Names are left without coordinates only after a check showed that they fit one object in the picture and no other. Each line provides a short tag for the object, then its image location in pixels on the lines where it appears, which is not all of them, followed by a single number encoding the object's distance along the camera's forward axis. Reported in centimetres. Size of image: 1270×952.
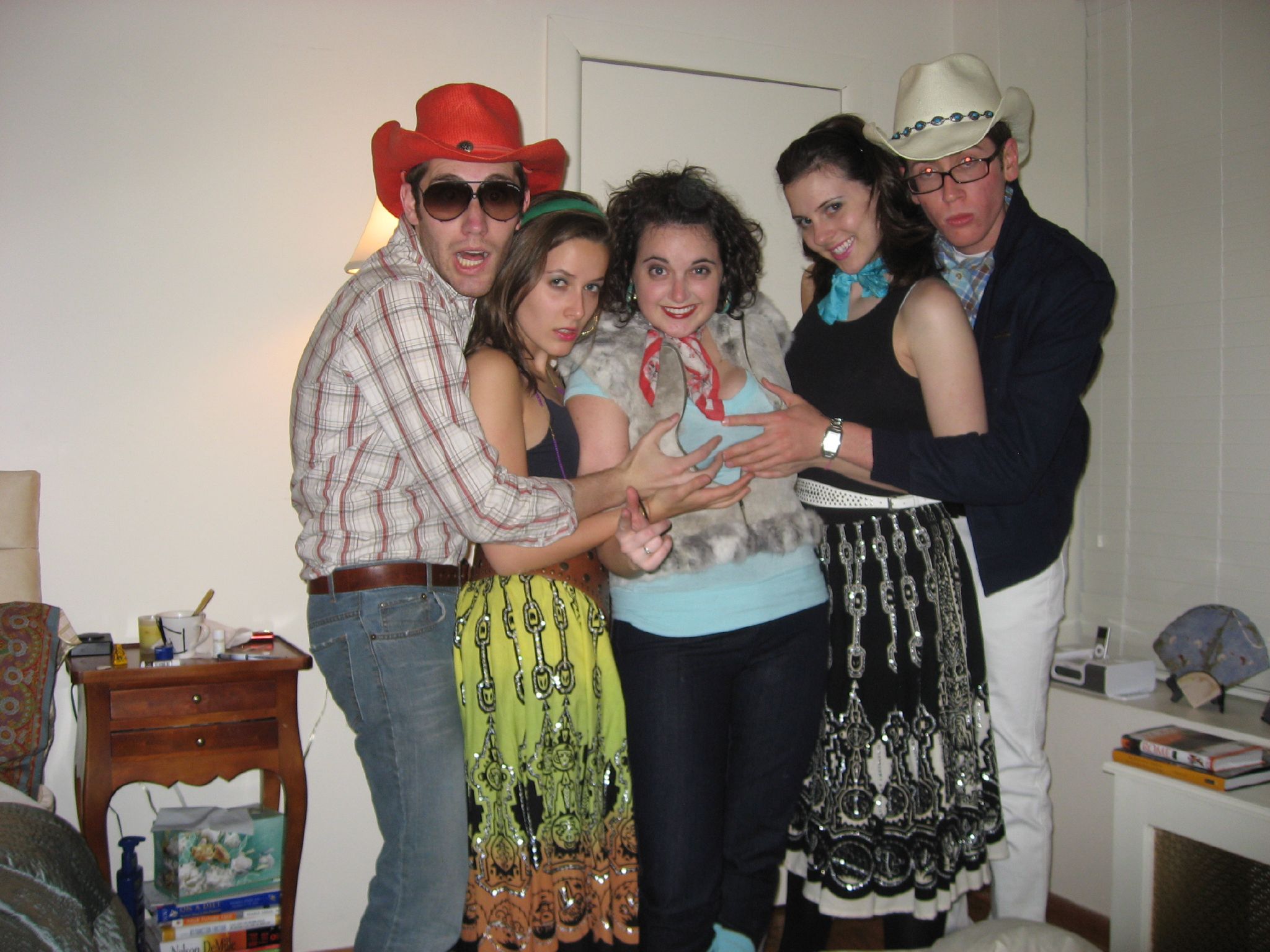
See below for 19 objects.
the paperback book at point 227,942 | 219
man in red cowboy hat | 151
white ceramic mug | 223
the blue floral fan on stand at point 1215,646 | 236
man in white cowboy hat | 172
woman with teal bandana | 167
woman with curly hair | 158
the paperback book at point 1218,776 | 205
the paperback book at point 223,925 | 218
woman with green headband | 155
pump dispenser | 219
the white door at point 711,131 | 274
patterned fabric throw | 202
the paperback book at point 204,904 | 218
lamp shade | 235
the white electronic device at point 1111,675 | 254
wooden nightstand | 206
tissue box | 221
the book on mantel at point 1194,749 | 208
